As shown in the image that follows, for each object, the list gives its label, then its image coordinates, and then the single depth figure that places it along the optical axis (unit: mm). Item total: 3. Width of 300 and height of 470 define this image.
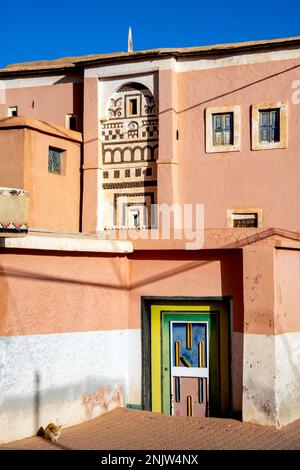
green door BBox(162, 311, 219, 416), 10070
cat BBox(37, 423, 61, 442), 8578
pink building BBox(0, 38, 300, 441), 9133
